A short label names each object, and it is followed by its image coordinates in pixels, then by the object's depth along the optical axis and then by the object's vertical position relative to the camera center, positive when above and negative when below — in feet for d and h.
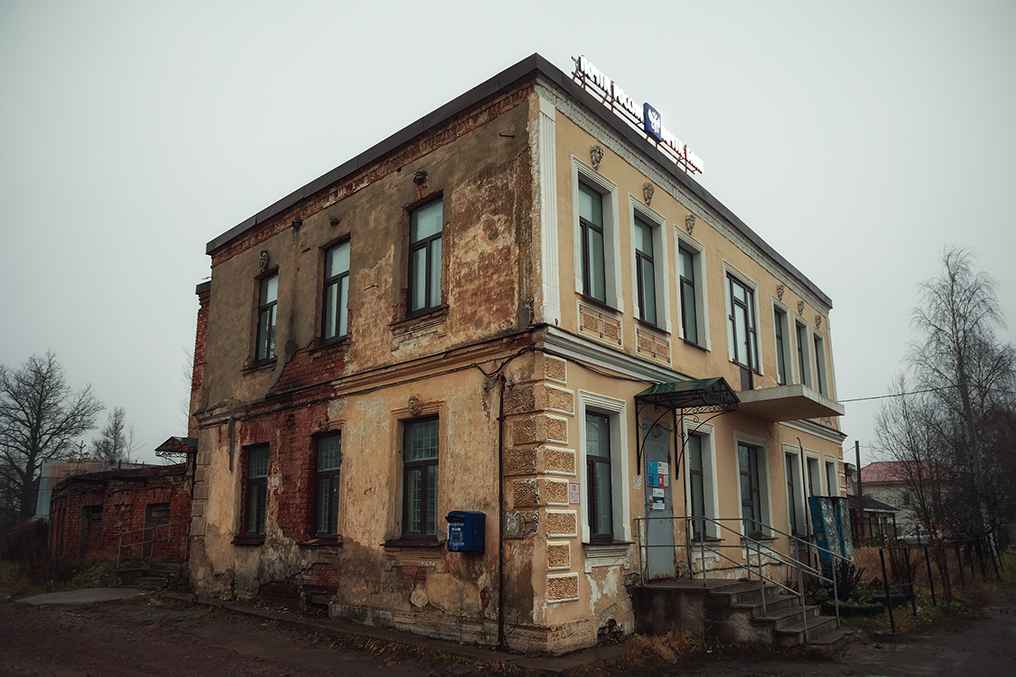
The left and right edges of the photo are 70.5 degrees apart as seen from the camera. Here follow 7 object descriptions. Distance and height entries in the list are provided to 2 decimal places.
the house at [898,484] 80.89 +1.13
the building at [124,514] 59.52 -1.43
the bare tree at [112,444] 171.72 +13.63
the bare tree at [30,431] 117.80 +11.20
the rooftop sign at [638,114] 41.55 +23.16
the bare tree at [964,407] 88.02 +11.14
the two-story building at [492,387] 30.76 +5.40
